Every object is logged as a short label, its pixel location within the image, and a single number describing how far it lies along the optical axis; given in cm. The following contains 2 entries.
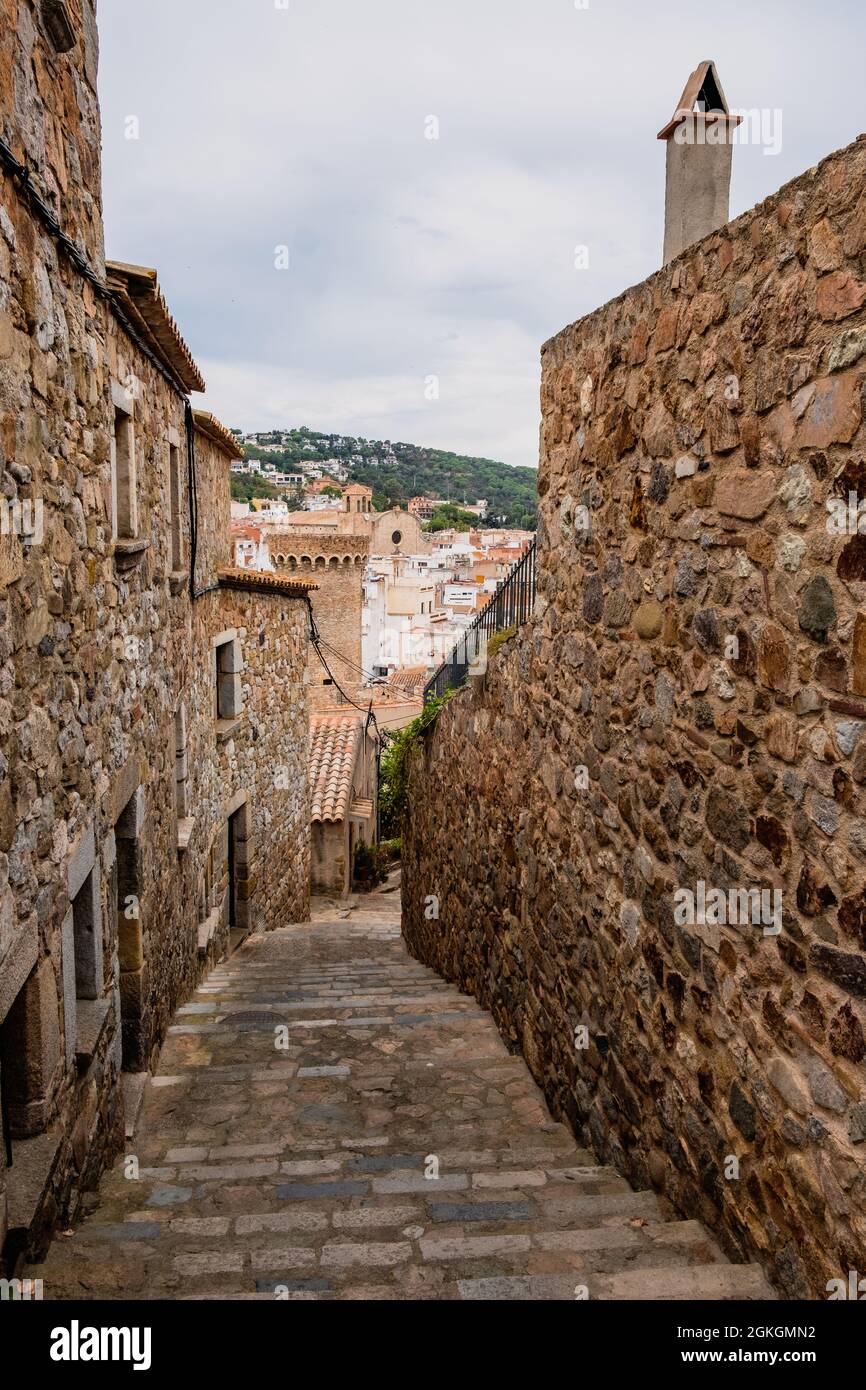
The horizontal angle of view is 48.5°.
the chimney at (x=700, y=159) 398
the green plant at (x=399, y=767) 935
